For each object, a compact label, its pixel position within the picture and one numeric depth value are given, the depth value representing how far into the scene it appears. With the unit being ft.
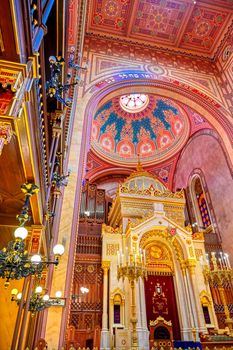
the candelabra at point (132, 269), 24.33
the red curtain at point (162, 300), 33.64
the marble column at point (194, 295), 30.71
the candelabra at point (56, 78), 11.11
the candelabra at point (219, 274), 23.76
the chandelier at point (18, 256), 9.59
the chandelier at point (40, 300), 16.10
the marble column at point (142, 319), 28.50
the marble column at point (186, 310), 30.88
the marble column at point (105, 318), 28.38
